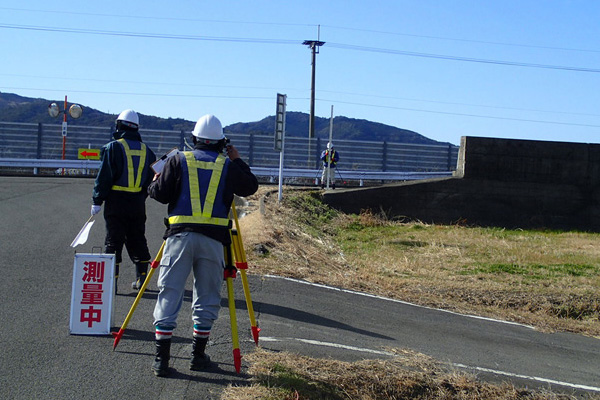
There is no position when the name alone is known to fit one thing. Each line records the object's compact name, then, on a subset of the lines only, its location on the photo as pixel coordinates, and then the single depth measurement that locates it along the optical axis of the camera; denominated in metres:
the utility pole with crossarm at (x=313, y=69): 44.56
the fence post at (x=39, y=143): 31.64
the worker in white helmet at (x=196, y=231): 5.11
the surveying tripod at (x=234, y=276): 5.28
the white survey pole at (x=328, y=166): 22.28
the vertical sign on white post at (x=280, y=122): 16.12
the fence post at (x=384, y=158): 35.12
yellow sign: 31.53
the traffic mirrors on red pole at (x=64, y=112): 28.61
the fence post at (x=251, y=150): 33.00
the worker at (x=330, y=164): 22.75
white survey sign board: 6.04
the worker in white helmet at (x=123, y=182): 7.13
